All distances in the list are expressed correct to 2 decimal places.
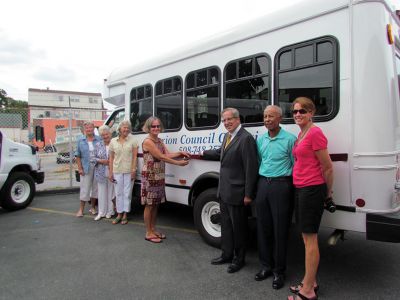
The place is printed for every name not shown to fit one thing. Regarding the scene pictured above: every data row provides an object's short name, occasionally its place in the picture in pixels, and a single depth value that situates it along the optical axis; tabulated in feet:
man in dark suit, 11.92
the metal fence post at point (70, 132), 30.40
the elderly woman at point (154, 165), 15.58
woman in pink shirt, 9.86
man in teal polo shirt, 11.04
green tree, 264.31
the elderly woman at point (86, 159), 20.53
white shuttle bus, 10.23
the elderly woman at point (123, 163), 18.49
